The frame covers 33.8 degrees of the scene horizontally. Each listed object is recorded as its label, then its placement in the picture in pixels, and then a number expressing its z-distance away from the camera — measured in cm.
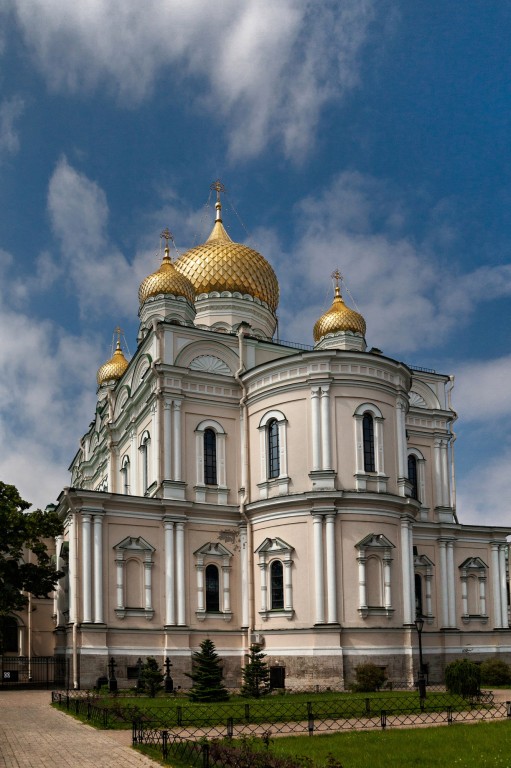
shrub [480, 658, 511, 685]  2941
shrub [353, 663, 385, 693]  2620
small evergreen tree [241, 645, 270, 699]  2488
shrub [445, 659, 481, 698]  2316
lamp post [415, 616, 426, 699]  2097
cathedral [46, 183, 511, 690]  2841
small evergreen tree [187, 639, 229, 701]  2277
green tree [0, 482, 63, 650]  3070
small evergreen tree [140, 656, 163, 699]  2542
